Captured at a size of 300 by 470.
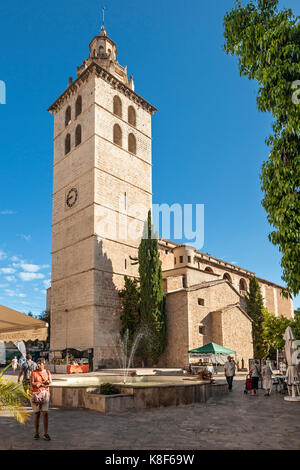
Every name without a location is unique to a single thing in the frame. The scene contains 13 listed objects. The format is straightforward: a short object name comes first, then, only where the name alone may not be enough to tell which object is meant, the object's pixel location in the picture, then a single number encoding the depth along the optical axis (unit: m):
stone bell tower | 29.27
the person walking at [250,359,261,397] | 14.38
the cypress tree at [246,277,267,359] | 37.03
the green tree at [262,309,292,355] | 34.31
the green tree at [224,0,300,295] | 8.65
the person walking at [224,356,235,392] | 15.70
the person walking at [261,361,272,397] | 14.59
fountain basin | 10.36
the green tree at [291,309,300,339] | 24.81
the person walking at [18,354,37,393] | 14.50
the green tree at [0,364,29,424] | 5.86
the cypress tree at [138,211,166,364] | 27.81
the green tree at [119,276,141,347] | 29.33
